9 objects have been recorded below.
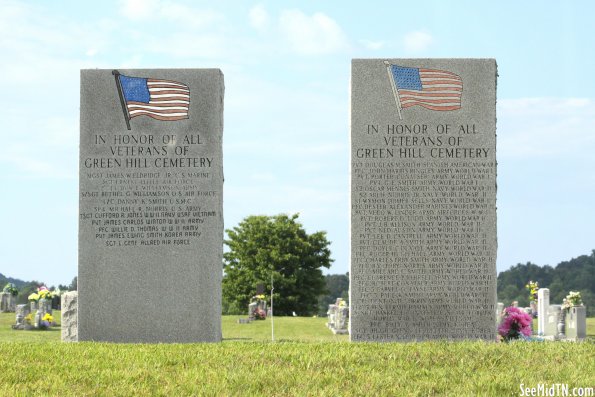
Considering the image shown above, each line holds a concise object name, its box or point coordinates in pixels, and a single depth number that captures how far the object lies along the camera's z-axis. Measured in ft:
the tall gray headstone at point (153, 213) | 46.24
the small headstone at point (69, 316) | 53.11
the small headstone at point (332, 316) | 99.45
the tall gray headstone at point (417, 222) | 46.83
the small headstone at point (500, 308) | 94.65
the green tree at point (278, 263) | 168.35
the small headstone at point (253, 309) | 116.16
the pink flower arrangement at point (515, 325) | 49.44
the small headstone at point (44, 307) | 100.73
